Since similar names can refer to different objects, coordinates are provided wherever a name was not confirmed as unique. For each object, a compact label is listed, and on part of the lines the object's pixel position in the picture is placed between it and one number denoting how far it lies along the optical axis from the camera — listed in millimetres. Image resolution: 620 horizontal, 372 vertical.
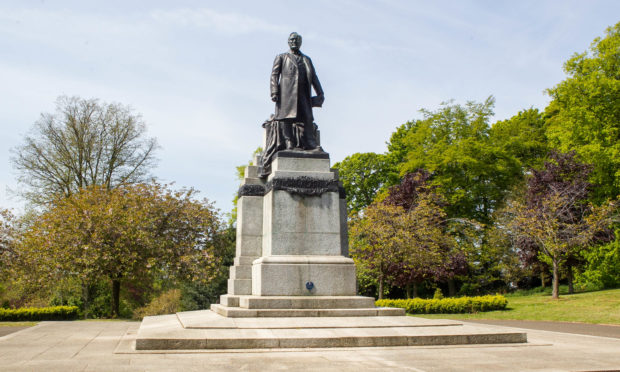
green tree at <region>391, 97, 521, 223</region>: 36844
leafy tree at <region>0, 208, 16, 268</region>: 25047
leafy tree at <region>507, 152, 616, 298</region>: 26375
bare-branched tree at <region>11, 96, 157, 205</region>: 30922
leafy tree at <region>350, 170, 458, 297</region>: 28062
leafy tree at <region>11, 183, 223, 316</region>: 22672
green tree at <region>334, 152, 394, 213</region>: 43344
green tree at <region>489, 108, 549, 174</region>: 38312
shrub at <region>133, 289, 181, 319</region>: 27969
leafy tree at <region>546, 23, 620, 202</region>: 29141
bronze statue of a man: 12859
